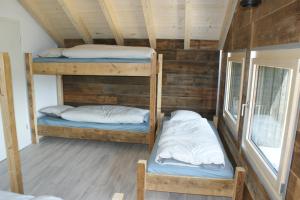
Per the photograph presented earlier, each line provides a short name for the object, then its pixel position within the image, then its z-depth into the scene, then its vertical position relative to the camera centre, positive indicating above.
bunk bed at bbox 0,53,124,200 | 1.67 -0.48
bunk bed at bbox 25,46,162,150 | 2.93 -0.09
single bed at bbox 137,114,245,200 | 1.89 -0.96
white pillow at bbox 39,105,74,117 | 3.51 -0.72
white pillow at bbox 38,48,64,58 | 3.19 +0.18
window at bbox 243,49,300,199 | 1.24 -0.33
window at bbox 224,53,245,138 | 2.44 -0.28
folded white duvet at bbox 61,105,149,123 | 3.25 -0.72
